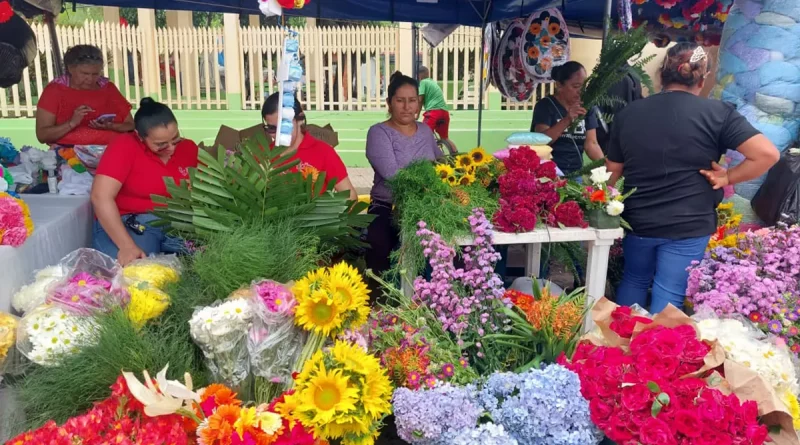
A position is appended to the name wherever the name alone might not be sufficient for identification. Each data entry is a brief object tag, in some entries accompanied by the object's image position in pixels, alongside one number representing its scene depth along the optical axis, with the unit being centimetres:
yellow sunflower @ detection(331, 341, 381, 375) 186
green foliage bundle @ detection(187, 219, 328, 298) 207
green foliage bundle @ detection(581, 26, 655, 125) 320
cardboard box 377
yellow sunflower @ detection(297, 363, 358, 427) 179
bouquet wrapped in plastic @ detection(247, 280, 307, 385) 198
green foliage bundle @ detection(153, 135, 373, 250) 237
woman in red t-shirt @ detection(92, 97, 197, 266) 277
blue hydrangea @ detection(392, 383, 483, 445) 189
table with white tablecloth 222
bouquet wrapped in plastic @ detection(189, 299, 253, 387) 194
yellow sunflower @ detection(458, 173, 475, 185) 279
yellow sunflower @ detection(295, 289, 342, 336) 197
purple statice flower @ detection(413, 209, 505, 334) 235
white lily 169
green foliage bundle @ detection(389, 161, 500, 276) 246
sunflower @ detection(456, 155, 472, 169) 286
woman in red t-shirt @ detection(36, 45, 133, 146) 392
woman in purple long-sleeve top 338
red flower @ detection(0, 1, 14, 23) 370
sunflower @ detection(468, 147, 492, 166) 288
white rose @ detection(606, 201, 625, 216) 253
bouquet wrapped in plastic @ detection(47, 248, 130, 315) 208
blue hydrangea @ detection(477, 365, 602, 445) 188
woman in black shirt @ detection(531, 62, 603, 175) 411
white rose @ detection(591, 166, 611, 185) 265
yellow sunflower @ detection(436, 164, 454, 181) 278
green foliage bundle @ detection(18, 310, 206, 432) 192
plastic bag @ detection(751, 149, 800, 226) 360
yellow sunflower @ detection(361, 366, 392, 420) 184
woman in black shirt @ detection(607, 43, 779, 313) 253
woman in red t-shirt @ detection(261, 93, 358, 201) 329
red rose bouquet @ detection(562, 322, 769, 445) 172
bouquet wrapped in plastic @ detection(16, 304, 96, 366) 195
